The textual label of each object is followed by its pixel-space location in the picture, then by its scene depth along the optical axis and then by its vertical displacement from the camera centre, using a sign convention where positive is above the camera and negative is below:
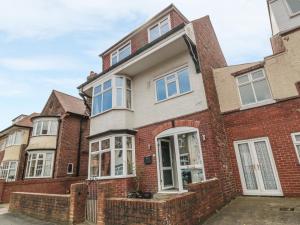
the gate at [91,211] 6.44 -1.05
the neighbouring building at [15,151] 18.88 +3.29
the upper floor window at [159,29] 11.41 +8.57
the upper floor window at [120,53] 13.24 +8.45
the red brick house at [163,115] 8.00 +2.84
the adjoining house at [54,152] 15.09 +2.57
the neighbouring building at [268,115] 7.42 +2.20
